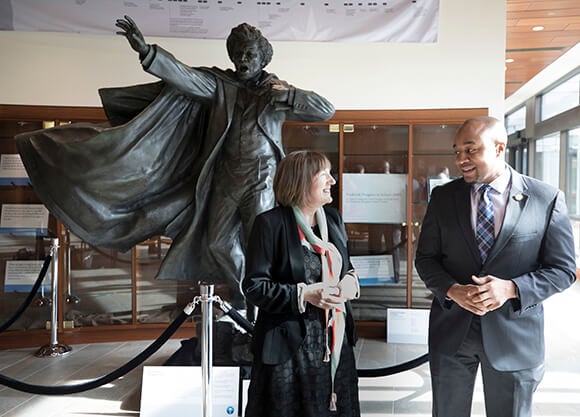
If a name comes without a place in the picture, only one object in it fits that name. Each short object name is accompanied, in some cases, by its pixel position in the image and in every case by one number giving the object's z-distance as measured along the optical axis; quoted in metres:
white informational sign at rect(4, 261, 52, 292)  4.54
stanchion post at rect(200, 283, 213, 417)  2.36
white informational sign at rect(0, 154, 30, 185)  4.54
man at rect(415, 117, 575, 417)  1.72
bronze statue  2.87
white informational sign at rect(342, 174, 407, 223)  4.80
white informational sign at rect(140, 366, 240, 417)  2.77
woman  1.65
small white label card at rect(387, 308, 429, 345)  4.59
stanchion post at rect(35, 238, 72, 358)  4.07
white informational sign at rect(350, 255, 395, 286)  4.85
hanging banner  4.29
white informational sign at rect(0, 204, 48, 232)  4.54
